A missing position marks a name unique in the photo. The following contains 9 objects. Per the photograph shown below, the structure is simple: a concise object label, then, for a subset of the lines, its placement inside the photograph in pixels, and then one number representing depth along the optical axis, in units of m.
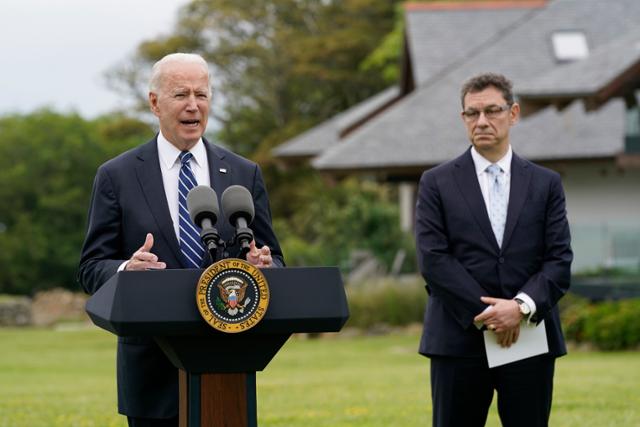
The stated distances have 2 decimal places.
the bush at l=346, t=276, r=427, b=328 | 42.48
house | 37.01
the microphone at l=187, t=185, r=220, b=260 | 6.71
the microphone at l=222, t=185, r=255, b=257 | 6.82
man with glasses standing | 8.56
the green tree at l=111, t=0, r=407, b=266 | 76.65
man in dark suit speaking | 7.55
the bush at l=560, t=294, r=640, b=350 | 31.98
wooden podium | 6.57
